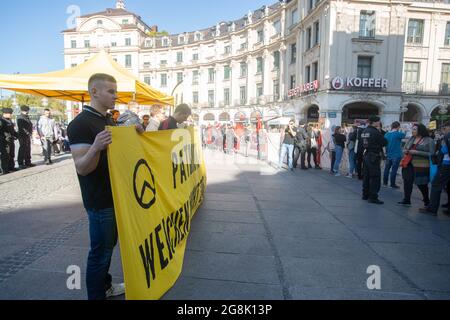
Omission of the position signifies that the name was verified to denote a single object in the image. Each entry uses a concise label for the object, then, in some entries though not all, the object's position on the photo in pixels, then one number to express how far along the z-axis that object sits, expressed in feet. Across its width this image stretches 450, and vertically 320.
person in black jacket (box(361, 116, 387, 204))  21.37
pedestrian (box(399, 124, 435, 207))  19.89
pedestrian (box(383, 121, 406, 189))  26.71
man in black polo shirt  7.10
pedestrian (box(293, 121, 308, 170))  38.78
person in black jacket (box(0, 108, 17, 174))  28.48
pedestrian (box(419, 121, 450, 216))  18.08
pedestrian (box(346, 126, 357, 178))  32.73
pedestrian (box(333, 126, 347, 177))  34.35
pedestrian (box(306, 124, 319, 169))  39.37
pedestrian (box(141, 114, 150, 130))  29.65
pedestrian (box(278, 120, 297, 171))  37.40
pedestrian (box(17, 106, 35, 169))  32.19
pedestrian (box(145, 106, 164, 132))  23.63
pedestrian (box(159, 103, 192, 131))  16.55
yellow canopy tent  21.67
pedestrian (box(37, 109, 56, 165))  34.91
